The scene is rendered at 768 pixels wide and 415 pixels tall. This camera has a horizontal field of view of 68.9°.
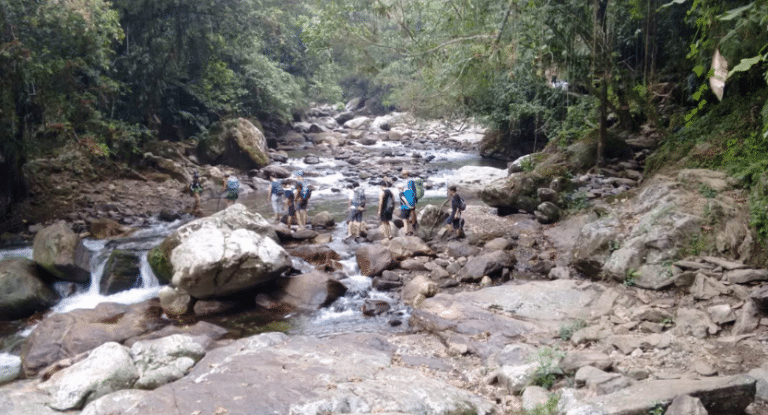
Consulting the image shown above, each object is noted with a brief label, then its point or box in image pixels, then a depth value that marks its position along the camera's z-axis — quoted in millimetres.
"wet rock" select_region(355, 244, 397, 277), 11070
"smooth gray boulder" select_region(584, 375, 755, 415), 4516
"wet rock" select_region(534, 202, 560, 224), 12734
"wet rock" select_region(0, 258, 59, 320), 9391
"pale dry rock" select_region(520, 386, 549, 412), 5371
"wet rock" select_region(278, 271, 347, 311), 9898
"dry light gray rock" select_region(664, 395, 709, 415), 4320
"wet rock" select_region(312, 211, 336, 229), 14797
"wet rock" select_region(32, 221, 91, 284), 10320
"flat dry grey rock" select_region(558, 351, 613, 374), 5777
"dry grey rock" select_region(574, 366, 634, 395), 5227
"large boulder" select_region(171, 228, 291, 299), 9336
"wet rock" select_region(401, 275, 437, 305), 9648
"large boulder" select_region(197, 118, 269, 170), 22891
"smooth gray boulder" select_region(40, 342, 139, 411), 5918
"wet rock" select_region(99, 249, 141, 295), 10648
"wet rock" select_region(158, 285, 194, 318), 9562
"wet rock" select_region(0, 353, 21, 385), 7724
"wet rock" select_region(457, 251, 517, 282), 10195
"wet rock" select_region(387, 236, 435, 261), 11680
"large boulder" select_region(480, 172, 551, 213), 13758
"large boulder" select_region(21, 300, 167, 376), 8008
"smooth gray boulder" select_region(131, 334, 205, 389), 6418
